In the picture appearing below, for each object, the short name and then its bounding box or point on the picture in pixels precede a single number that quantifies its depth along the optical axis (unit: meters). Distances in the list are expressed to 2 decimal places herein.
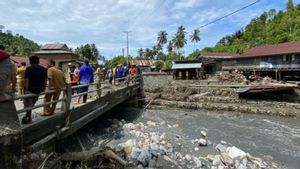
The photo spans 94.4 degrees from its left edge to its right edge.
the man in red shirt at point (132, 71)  11.45
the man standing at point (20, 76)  5.38
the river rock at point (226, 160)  4.85
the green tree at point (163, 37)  40.91
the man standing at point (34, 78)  3.25
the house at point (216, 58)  25.18
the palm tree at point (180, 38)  35.55
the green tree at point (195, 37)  38.55
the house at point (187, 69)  22.18
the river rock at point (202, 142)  6.02
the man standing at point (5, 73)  1.96
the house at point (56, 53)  24.69
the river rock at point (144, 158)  4.48
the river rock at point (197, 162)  4.78
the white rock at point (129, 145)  4.93
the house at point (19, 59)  16.72
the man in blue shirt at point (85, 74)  5.58
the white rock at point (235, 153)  5.17
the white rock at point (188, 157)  5.05
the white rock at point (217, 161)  4.90
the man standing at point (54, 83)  3.73
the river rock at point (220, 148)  5.60
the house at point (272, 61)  16.68
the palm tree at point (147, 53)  46.51
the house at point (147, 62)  32.37
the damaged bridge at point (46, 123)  1.65
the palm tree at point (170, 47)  39.05
